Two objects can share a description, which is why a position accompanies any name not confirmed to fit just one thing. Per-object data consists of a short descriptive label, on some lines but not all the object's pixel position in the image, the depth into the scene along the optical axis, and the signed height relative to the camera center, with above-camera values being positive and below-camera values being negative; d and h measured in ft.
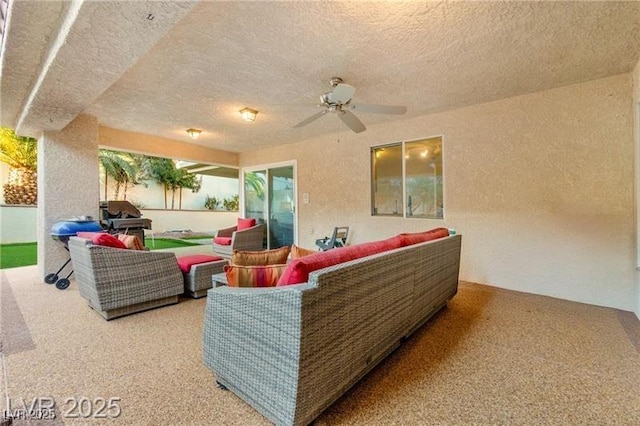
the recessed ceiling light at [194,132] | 16.71 +5.06
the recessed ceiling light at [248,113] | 13.04 +4.85
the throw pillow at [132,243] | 9.64 -1.02
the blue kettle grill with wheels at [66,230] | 11.45 -0.67
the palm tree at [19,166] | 19.31 +3.71
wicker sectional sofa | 4.06 -2.11
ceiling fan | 8.84 +3.85
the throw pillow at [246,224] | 19.26 -0.78
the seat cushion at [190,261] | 10.72 -1.93
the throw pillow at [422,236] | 7.52 -0.78
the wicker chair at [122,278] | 8.39 -2.10
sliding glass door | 20.84 +1.01
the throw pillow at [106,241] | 8.66 -0.85
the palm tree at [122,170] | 26.55 +4.53
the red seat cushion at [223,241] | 18.01 -1.85
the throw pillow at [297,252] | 6.09 -0.91
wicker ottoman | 10.53 -2.33
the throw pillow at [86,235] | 9.08 -0.72
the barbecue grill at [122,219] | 14.84 -0.27
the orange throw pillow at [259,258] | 6.13 -1.04
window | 14.25 +1.79
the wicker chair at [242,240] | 17.25 -1.80
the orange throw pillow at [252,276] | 5.63 -1.31
